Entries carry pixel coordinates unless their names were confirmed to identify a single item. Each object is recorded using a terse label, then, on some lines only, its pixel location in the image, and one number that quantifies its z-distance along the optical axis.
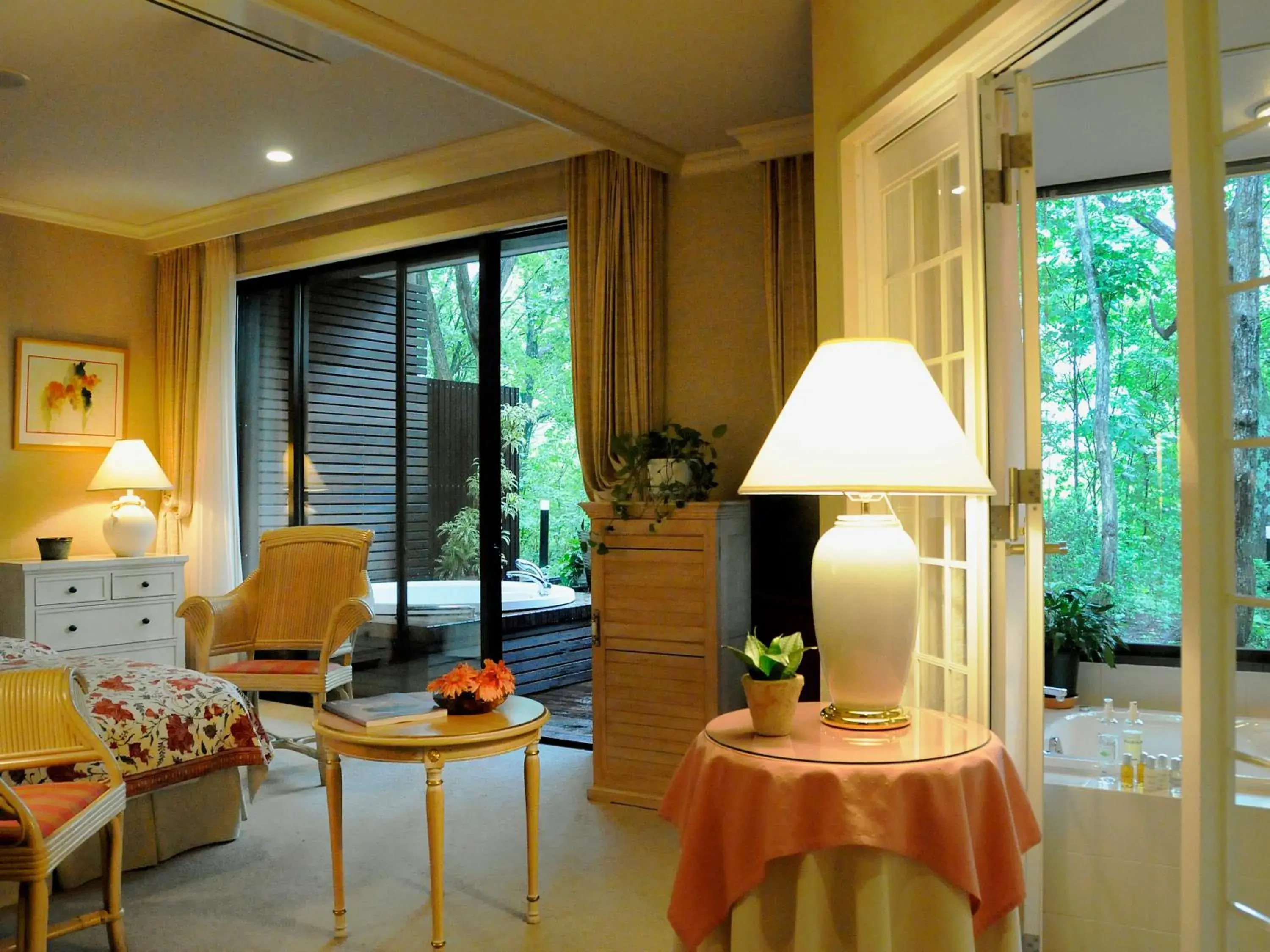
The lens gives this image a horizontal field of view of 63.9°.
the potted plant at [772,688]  1.94
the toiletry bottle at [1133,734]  3.12
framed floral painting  5.44
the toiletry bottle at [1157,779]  2.59
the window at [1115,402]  4.22
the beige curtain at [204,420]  5.77
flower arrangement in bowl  2.68
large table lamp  1.85
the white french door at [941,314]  2.29
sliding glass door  4.93
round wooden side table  2.45
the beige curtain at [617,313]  4.25
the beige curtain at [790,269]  3.93
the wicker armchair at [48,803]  2.03
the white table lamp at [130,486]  5.39
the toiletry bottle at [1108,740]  3.44
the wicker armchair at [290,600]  4.11
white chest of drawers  4.94
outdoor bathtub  5.01
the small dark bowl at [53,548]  5.16
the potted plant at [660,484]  3.78
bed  2.96
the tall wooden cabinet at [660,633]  3.67
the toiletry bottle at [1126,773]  2.73
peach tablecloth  1.70
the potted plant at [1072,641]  3.83
